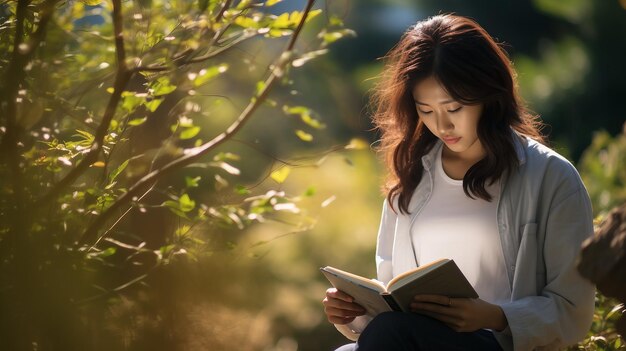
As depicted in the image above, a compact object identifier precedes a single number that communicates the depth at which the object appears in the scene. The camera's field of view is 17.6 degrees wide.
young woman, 4.36
